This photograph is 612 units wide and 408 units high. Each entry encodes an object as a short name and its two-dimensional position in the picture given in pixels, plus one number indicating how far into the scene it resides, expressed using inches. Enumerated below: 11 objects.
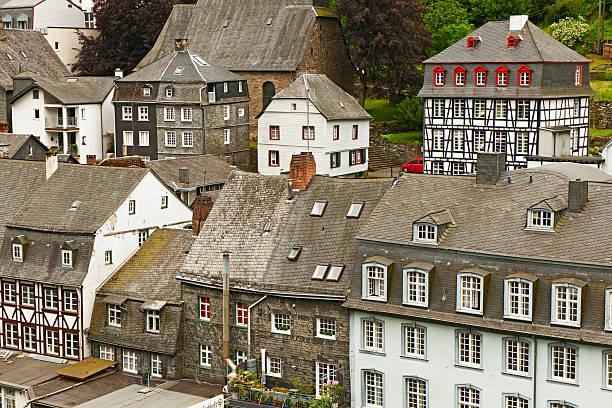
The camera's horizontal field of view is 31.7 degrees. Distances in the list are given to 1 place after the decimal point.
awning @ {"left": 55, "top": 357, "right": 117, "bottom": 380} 1937.7
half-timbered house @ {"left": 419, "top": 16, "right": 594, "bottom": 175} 2640.3
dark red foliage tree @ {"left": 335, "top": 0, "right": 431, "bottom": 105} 3253.0
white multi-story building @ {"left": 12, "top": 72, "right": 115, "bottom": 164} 3235.7
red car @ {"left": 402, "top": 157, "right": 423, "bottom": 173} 2910.9
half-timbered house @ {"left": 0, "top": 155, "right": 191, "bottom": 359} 2030.0
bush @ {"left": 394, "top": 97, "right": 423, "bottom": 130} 3324.3
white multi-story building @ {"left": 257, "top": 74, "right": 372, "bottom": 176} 2928.2
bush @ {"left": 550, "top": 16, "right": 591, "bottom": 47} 3432.6
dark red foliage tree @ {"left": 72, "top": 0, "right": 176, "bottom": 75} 3727.9
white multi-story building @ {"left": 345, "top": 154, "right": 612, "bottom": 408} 1476.4
